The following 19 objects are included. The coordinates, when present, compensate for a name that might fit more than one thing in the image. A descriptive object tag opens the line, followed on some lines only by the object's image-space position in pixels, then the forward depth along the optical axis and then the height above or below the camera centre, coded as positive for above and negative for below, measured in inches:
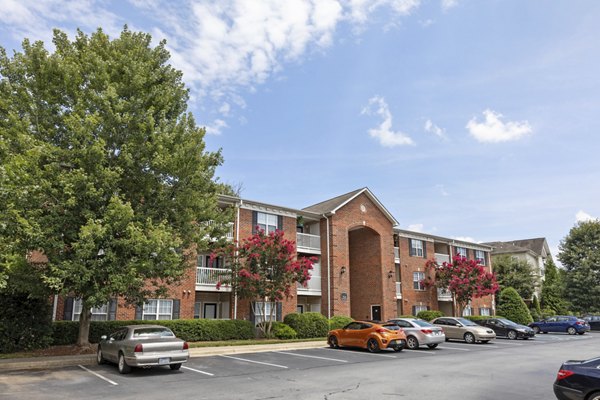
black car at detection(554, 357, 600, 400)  279.2 -53.4
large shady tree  547.5 +177.7
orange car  704.4 -61.4
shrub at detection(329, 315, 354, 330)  1039.9 -54.8
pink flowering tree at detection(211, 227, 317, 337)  898.1 +63.1
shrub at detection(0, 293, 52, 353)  642.2 -33.8
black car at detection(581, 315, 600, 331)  1521.9 -89.6
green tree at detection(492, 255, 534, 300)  1897.1 +95.8
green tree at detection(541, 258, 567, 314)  2055.6 +7.7
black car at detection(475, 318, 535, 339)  1086.4 -77.4
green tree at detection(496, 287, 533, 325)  1504.7 -37.2
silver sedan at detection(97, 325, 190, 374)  470.9 -52.3
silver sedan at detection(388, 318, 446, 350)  776.3 -64.0
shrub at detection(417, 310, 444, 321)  1310.3 -49.2
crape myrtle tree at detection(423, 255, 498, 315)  1375.5 +52.0
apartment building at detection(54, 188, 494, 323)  932.6 +74.9
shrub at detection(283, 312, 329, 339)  972.6 -55.6
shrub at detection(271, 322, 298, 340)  935.0 -69.5
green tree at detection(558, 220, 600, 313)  1846.7 +133.3
